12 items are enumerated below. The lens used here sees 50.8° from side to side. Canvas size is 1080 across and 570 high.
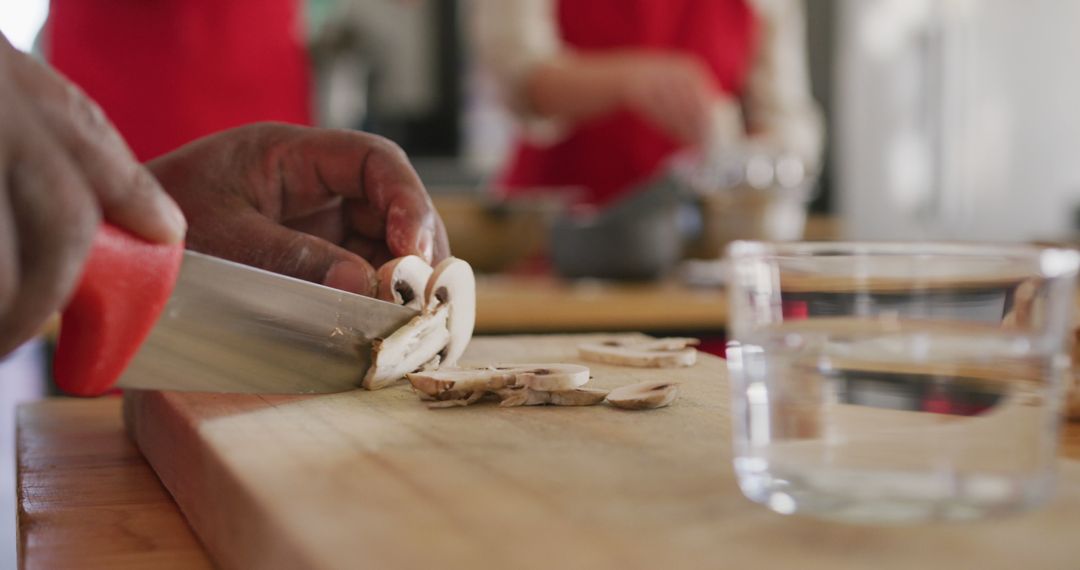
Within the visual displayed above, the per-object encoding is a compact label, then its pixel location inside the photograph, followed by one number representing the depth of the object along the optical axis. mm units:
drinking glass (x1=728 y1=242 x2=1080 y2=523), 461
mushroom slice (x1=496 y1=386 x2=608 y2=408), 738
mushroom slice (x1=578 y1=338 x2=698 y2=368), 912
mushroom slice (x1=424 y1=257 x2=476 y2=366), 837
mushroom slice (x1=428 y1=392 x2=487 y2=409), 733
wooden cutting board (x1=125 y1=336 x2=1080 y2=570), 431
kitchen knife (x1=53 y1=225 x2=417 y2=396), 558
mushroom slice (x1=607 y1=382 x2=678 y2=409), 711
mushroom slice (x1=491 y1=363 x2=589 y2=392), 739
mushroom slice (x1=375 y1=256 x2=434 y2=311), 827
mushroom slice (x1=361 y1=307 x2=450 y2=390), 781
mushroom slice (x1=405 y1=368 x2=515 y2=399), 727
